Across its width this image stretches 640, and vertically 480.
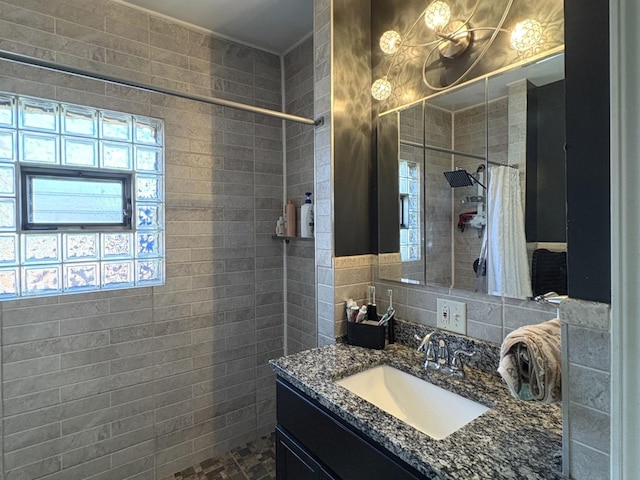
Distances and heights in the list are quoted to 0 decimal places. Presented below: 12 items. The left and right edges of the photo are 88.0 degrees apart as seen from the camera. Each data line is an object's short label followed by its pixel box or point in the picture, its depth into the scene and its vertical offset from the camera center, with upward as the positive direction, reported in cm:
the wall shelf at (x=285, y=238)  221 -2
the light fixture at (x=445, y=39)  113 +78
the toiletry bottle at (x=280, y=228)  222 +5
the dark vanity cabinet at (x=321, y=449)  91 -68
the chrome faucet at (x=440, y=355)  125 -48
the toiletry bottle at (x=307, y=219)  200 +10
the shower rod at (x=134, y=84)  102 +57
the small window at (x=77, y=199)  162 +21
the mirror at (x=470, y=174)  109 +23
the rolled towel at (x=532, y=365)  75 -31
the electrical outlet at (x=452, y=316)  132 -33
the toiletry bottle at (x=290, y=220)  217 +10
